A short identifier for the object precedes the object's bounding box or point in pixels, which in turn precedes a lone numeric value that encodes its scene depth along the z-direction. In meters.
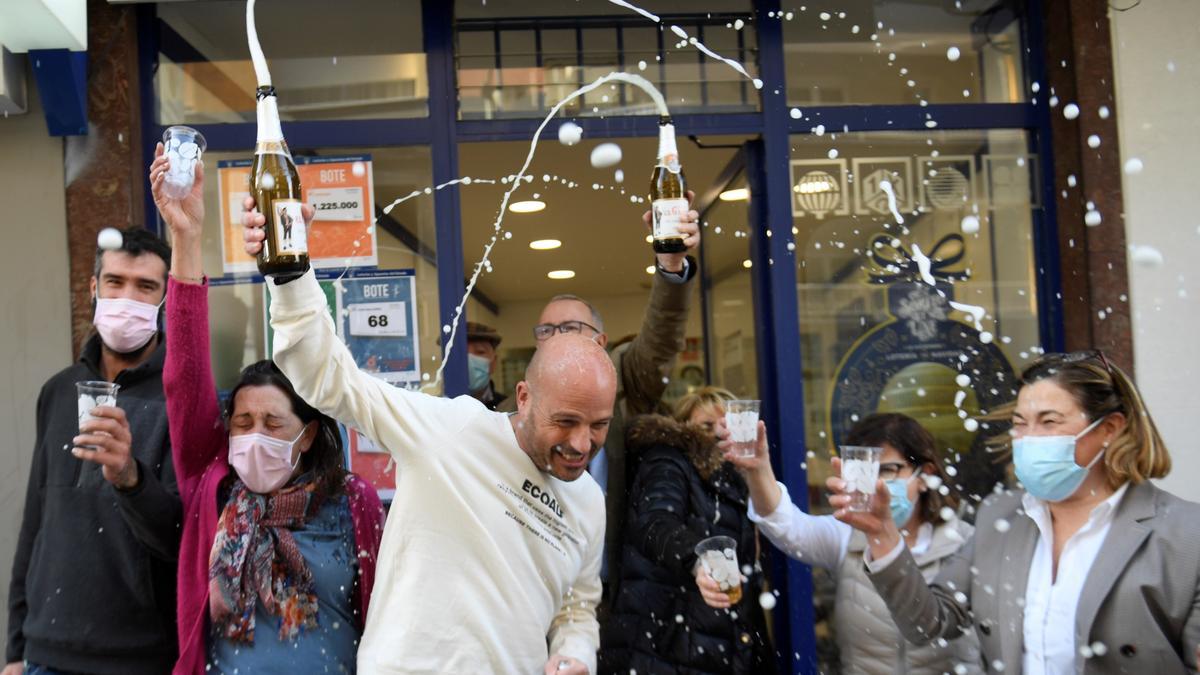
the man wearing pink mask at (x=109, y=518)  3.97
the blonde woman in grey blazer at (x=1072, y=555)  3.47
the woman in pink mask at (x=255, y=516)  3.75
